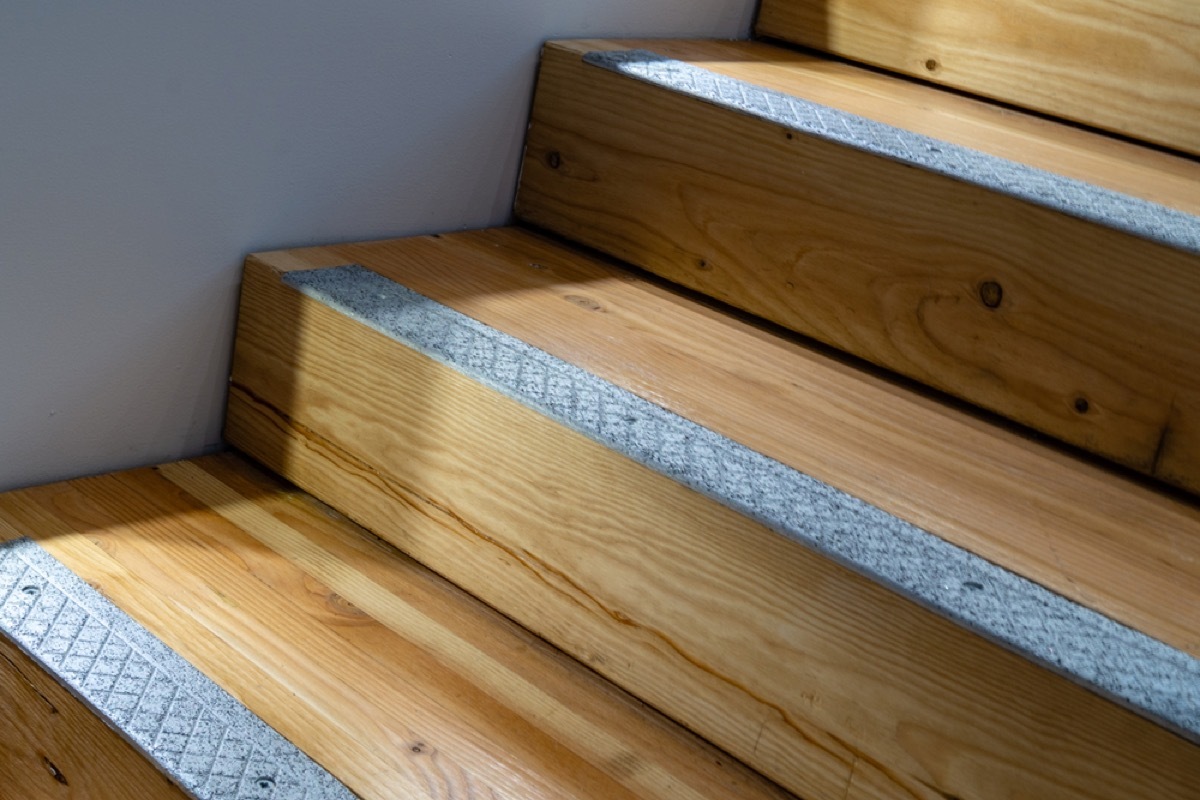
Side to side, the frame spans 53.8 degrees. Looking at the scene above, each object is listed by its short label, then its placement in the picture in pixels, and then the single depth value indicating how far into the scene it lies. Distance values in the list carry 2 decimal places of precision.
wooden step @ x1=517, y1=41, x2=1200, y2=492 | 0.97
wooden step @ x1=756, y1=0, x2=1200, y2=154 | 1.27
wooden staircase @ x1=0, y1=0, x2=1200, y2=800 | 0.75
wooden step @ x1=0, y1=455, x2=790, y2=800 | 0.76
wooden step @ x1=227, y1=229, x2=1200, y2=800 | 0.72
